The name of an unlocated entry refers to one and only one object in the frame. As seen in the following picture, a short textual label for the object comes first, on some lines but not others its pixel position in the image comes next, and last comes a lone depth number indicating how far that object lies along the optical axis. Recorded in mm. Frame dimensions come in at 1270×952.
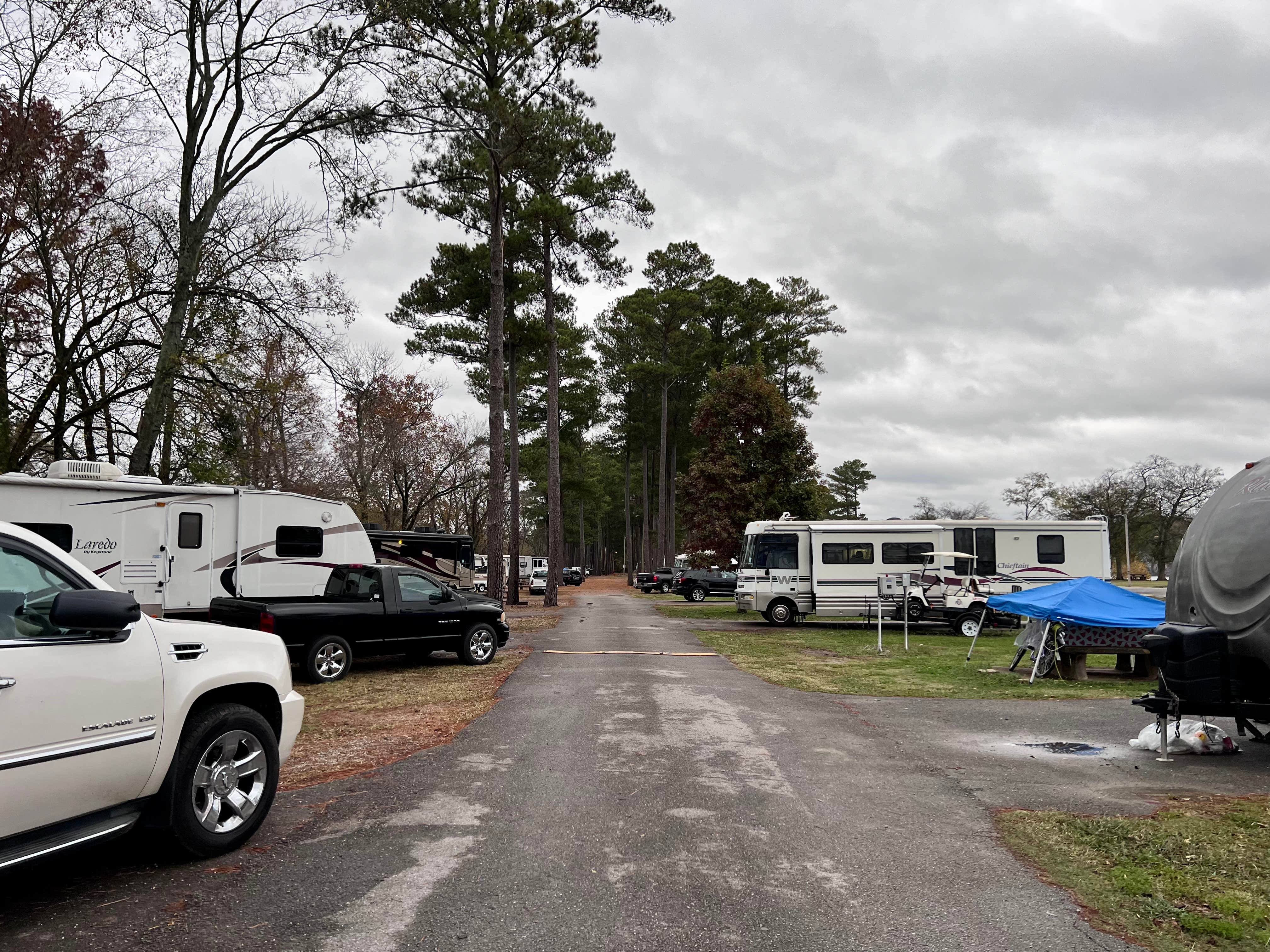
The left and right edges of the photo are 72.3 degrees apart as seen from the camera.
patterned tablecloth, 12617
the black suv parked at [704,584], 37250
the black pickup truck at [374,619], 11508
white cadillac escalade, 3662
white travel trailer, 12555
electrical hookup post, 21516
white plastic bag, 7746
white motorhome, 21922
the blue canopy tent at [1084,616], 12031
